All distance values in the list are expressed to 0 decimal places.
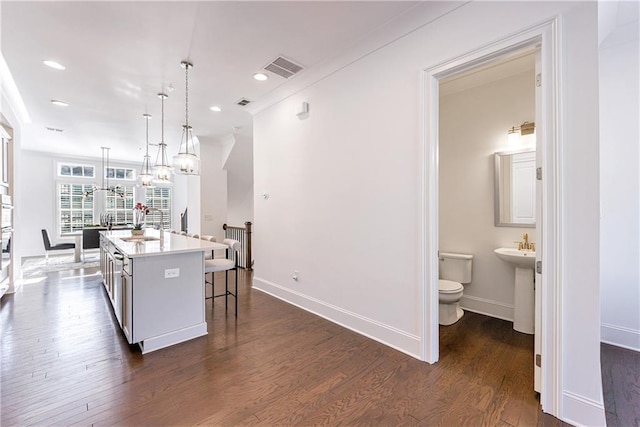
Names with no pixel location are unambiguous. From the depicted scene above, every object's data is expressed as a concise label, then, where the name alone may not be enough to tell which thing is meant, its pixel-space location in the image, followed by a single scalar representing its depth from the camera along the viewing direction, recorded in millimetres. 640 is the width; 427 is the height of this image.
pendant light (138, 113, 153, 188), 4848
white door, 1804
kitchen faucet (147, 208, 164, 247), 3152
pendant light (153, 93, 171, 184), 4006
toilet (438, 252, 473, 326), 3004
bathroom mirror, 3107
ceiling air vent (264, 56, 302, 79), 3129
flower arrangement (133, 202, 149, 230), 3957
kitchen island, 2512
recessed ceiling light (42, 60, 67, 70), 3127
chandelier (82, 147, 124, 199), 8455
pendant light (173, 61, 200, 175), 3344
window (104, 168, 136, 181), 9055
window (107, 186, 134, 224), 9094
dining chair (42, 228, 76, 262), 6723
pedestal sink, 2834
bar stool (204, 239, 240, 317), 3268
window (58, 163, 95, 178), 8289
